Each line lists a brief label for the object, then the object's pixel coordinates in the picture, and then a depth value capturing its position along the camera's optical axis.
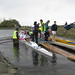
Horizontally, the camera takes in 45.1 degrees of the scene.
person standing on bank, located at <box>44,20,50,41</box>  9.41
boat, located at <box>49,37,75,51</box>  7.83
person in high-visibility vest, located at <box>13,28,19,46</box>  9.31
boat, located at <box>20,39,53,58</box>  6.48
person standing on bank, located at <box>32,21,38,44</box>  8.73
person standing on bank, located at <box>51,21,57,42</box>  9.04
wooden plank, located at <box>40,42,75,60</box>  5.95
